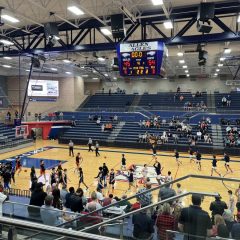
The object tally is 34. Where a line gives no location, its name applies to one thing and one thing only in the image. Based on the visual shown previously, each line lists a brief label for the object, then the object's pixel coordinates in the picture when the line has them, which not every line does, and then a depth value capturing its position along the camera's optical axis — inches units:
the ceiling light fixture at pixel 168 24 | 468.0
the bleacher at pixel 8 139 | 1049.8
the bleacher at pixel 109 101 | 1567.9
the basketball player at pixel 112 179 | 555.2
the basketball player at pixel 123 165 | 701.9
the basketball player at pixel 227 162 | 705.6
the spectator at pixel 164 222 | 174.1
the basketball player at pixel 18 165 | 679.1
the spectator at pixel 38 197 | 282.0
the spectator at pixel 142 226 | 188.4
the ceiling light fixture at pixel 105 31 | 513.0
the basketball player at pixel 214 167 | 663.0
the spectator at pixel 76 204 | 279.6
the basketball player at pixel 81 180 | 573.7
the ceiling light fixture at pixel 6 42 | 520.2
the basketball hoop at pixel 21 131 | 829.2
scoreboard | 411.5
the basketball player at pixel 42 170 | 631.2
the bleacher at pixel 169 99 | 1451.8
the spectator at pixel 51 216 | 219.5
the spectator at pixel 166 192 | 227.1
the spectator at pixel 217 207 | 174.4
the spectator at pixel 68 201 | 295.8
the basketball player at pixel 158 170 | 621.3
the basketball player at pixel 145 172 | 621.6
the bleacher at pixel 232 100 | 1290.6
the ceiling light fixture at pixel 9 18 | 457.2
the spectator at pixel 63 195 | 363.8
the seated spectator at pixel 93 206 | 247.8
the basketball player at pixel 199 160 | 730.8
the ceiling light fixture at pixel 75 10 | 417.1
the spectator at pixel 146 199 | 262.4
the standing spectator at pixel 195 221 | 150.2
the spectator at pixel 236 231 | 154.8
